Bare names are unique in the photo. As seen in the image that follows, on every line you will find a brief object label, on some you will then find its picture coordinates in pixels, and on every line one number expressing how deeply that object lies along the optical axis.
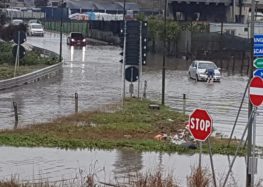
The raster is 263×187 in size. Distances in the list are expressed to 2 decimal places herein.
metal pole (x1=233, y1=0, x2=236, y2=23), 96.89
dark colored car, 82.25
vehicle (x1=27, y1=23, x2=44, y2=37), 95.00
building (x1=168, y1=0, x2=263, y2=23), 95.25
